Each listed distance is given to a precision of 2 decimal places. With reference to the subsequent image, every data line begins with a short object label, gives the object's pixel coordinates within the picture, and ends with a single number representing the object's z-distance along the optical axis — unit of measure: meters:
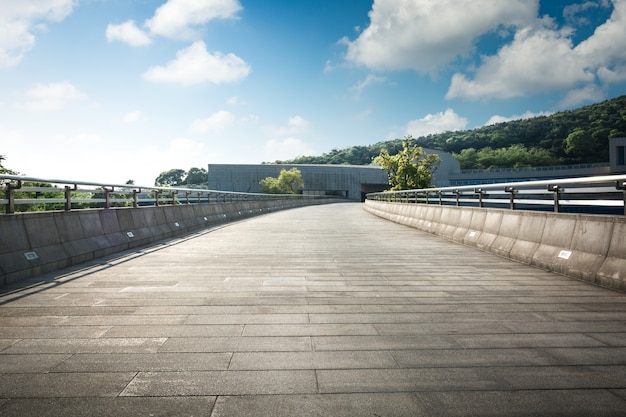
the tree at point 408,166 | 58.75
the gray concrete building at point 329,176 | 125.50
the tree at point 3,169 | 60.00
